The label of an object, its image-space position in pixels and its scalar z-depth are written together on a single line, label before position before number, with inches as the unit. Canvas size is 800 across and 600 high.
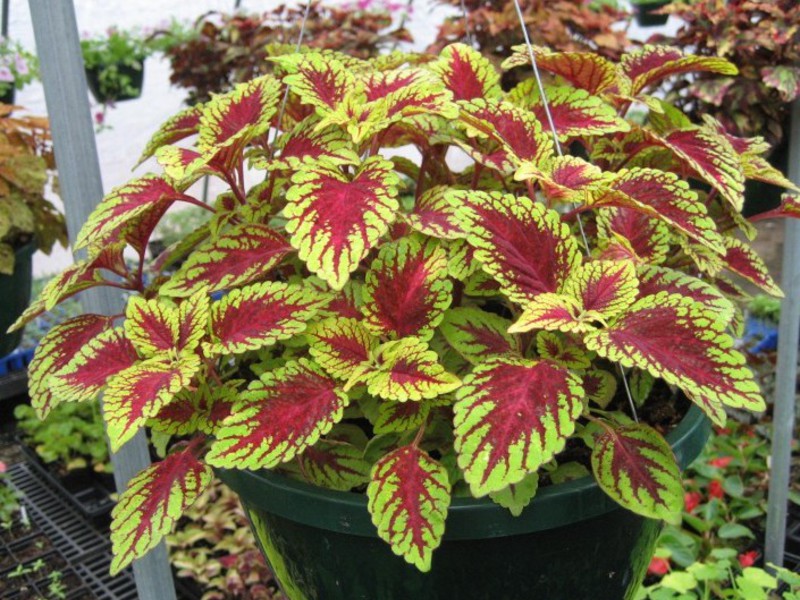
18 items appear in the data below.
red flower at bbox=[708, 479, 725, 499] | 72.3
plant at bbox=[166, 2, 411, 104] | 118.8
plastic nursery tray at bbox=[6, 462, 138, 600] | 71.3
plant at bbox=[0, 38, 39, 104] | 103.3
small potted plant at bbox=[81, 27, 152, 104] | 137.9
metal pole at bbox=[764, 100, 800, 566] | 54.4
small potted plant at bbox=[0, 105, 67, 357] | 79.1
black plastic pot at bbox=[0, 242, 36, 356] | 80.1
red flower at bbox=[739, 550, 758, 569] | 62.1
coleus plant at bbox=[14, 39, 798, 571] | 24.0
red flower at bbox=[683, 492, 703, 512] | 69.6
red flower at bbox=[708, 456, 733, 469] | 75.1
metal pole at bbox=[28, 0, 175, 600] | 31.6
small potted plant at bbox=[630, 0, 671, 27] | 208.2
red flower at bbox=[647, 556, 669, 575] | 62.2
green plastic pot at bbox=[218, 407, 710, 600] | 24.6
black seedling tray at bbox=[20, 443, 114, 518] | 81.4
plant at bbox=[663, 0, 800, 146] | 69.7
